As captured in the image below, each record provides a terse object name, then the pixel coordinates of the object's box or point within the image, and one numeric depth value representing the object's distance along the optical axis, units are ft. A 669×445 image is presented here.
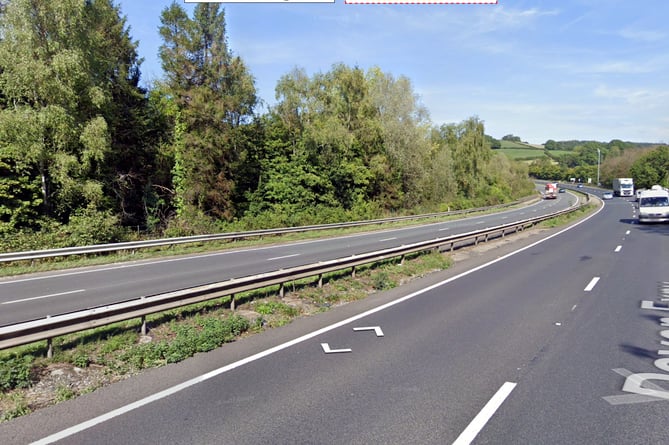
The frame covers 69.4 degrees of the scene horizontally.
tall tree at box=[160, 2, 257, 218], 107.76
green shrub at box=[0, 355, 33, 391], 18.51
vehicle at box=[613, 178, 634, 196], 288.92
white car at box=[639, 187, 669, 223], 106.32
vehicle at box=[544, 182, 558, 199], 316.40
